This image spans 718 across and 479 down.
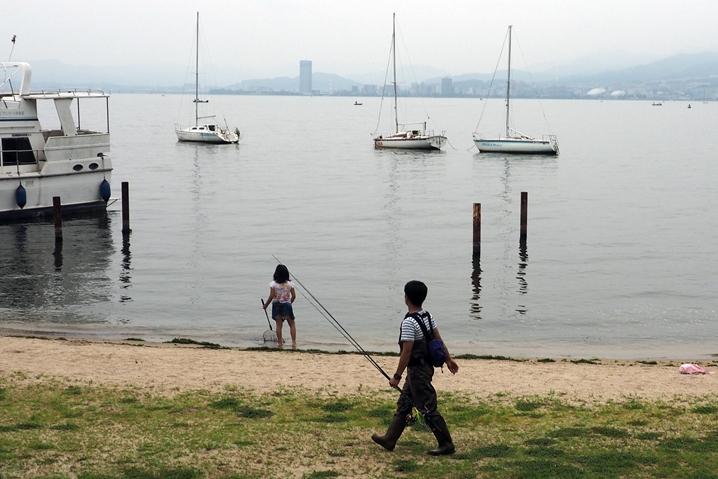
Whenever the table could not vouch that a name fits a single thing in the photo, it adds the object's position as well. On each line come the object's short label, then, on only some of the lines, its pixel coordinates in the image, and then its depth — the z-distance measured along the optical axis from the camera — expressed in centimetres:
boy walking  945
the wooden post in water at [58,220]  3406
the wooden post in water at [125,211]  3755
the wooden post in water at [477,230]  3253
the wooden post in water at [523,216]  3566
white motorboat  3634
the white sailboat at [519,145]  8612
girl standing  1739
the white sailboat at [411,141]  9162
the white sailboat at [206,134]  10012
